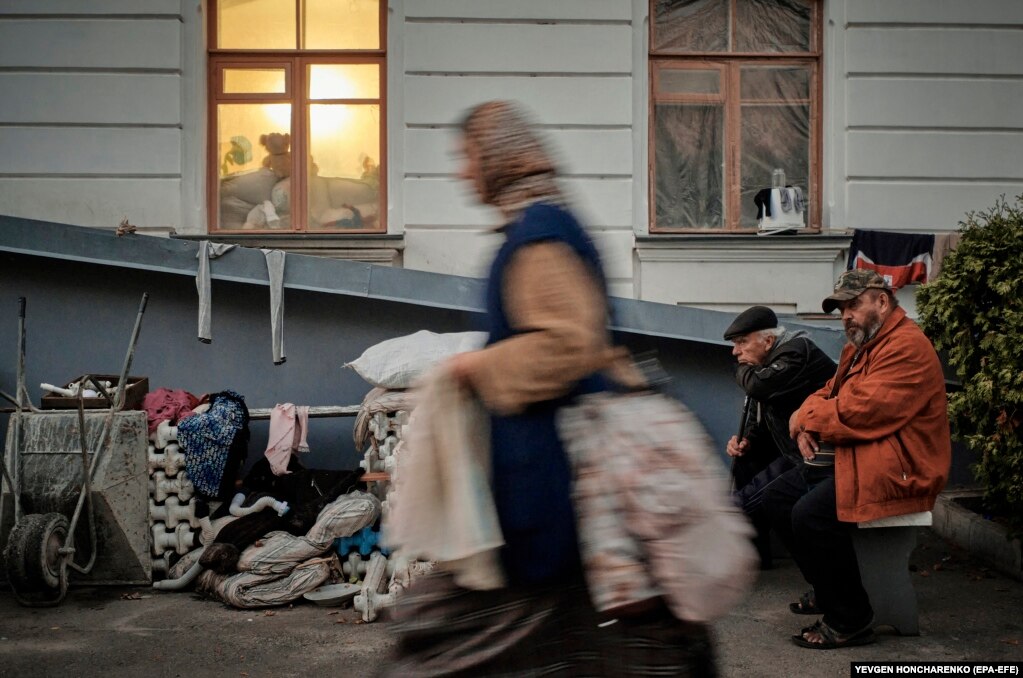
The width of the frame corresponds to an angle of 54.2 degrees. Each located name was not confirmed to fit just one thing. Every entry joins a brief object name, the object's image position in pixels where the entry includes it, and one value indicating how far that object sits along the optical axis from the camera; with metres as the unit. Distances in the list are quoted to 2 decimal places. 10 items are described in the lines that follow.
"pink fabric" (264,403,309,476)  6.39
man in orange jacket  4.64
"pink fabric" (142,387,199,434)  6.24
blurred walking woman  2.17
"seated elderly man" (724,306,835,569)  5.33
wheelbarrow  5.70
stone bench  4.90
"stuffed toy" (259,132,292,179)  8.35
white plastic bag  6.24
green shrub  5.98
